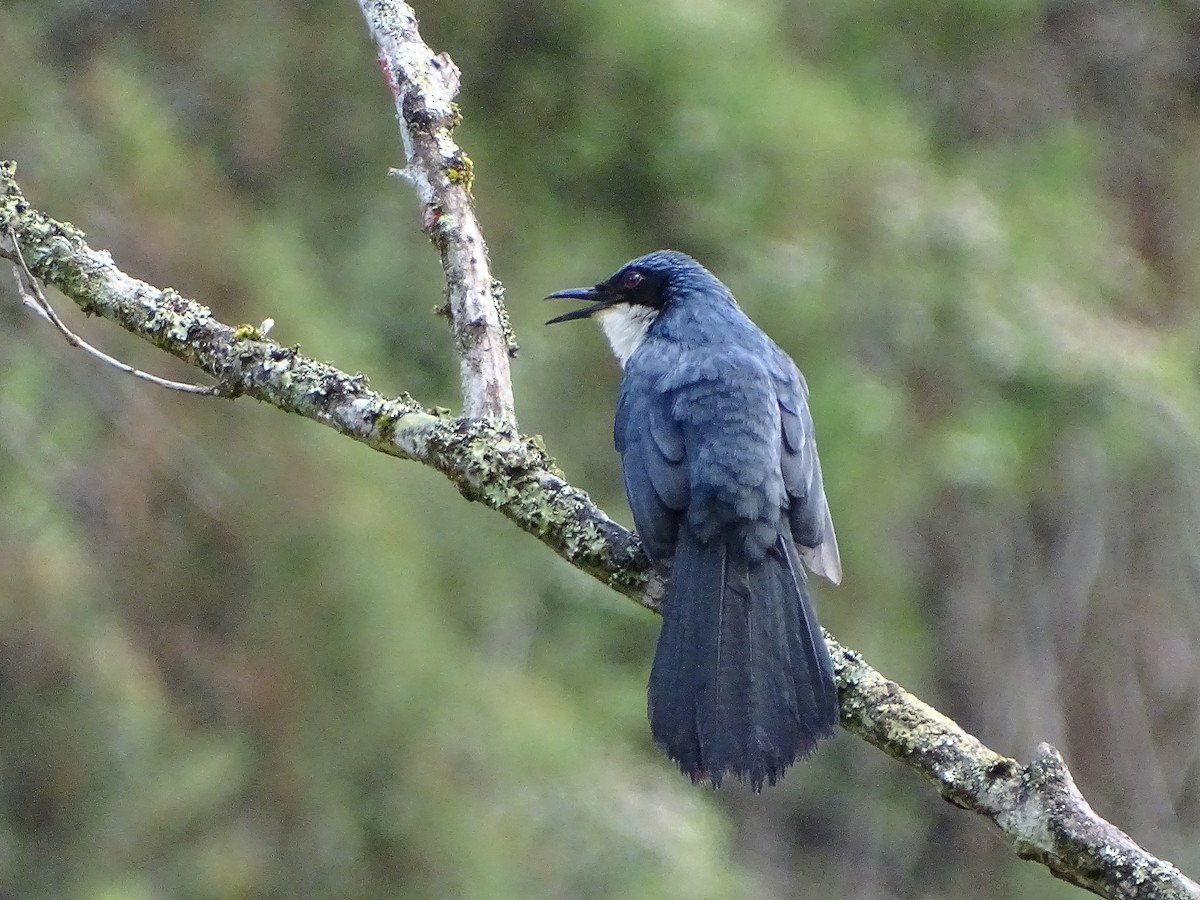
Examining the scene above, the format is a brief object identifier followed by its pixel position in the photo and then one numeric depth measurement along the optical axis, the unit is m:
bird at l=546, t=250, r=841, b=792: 6.07
